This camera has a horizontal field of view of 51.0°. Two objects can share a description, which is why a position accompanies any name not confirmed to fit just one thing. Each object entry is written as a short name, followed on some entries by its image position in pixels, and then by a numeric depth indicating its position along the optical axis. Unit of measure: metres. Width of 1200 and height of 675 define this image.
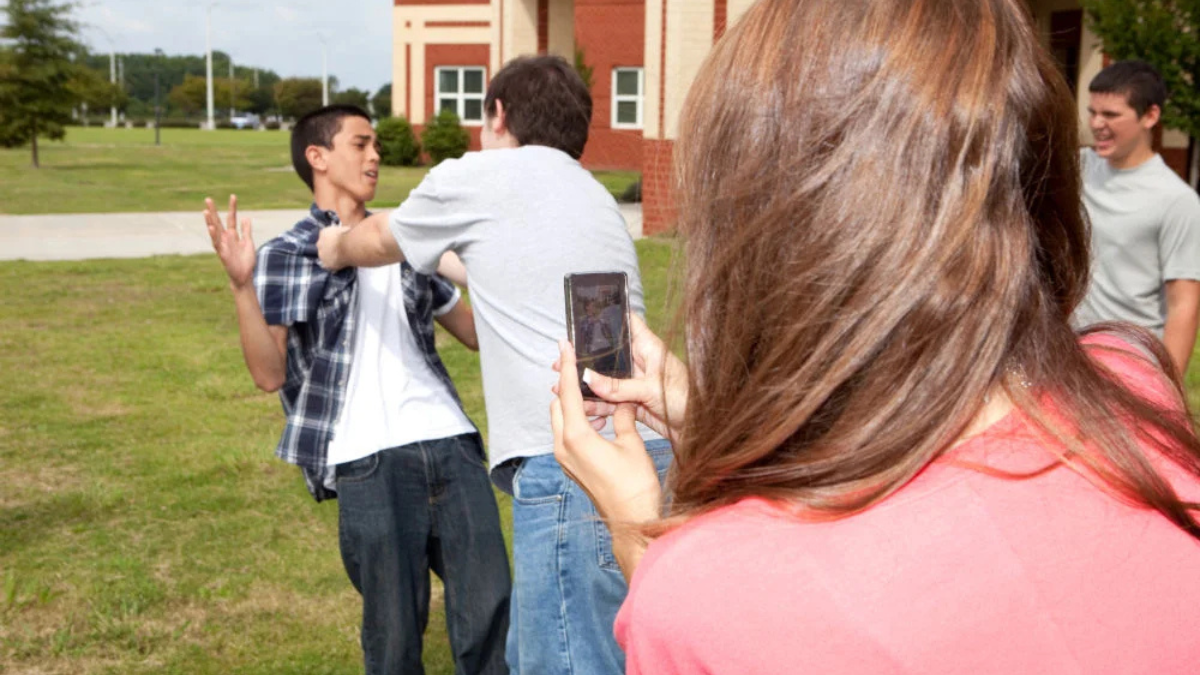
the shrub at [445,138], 37.00
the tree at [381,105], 90.00
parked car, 103.19
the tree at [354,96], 87.00
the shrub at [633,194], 20.89
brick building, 16.81
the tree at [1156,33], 16.20
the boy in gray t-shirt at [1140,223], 4.72
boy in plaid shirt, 3.49
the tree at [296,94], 104.12
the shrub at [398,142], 38.78
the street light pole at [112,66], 115.88
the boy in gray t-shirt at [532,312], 2.90
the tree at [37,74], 38.03
